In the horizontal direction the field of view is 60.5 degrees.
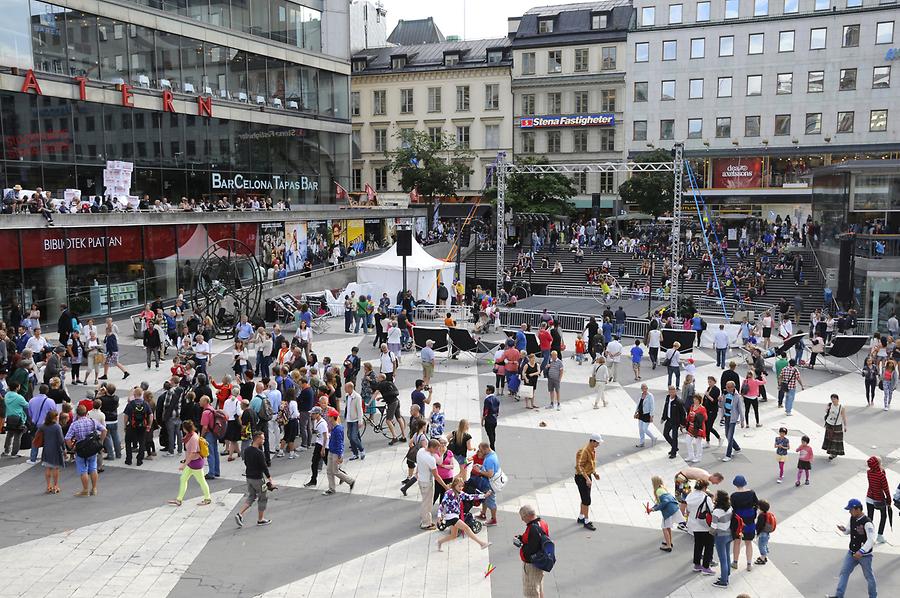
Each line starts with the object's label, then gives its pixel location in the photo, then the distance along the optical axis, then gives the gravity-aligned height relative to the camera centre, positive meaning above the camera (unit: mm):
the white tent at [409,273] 32562 -2369
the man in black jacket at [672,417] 14672 -3862
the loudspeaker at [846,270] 31359 -2335
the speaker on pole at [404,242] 30172 -981
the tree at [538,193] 49531 +1481
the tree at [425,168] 54062 +3464
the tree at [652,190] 49969 +1682
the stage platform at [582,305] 31125 -3777
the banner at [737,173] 55203 +2982
